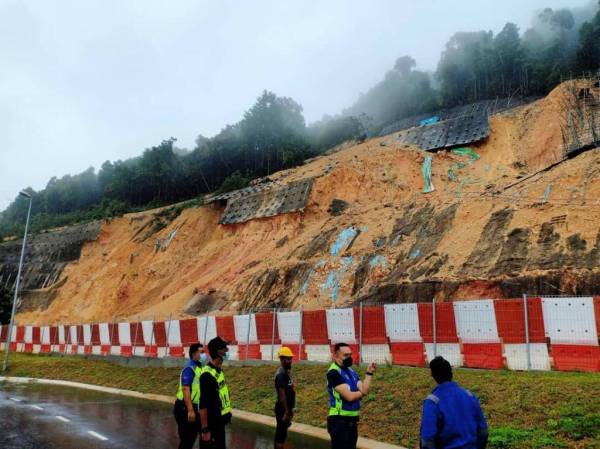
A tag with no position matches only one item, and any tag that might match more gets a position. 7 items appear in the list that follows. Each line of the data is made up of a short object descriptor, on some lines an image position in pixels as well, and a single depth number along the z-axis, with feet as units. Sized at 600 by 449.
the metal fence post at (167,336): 69.21
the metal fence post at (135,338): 76.95
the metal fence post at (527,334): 37.29
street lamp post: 83.41
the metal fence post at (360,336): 46.13
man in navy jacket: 13.92
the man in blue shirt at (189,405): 22.67
